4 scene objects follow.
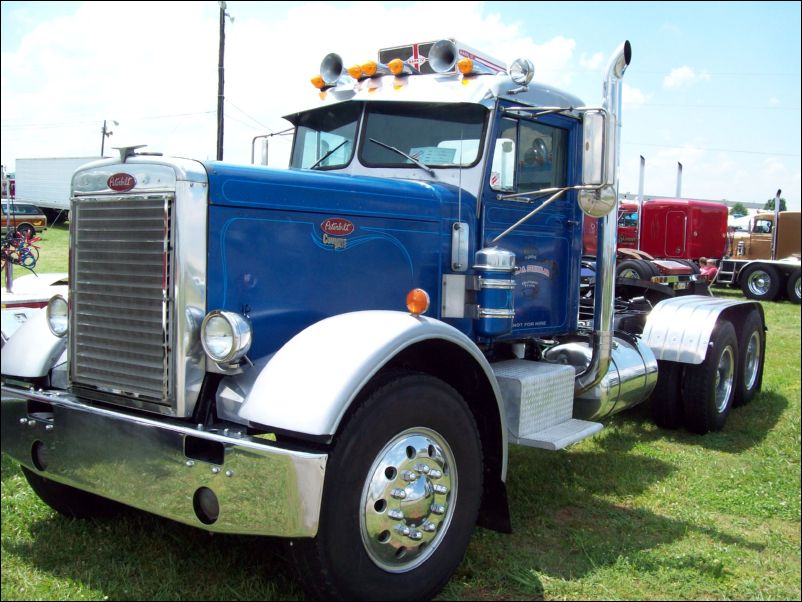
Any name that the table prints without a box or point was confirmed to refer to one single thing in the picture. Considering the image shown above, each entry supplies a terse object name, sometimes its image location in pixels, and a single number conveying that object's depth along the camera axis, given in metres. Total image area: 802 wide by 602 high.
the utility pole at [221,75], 18.40
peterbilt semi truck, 2.95
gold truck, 18.50
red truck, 16.42
